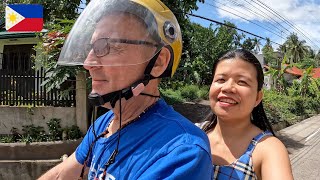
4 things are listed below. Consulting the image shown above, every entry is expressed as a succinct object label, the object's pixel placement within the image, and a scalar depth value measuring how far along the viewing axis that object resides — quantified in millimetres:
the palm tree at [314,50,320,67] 65575
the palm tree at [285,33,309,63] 61444
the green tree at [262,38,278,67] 41025
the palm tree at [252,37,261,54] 39362
